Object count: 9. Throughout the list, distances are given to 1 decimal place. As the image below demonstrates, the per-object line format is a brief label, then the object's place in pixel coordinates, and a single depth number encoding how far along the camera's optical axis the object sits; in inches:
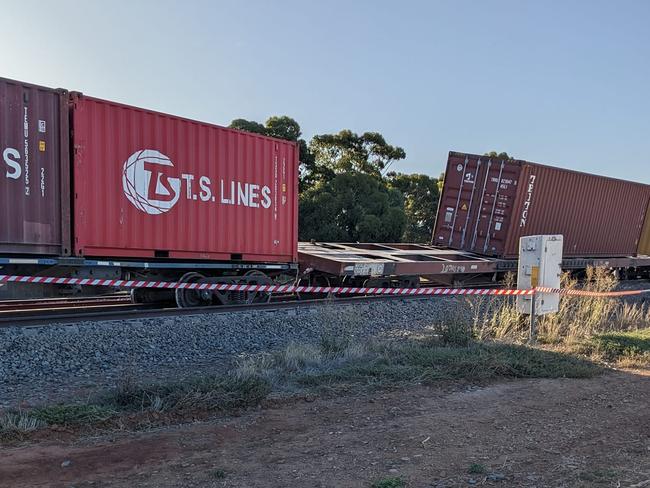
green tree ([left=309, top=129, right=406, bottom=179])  1300.4
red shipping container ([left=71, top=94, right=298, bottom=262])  379.6
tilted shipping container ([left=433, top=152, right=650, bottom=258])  633.0
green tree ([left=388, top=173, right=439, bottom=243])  1461.6
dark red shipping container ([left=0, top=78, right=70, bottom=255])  341.1
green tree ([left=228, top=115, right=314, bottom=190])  1150.3
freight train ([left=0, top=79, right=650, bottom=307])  352.8
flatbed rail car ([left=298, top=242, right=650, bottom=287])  485.1
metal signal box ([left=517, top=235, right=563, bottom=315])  338.6
